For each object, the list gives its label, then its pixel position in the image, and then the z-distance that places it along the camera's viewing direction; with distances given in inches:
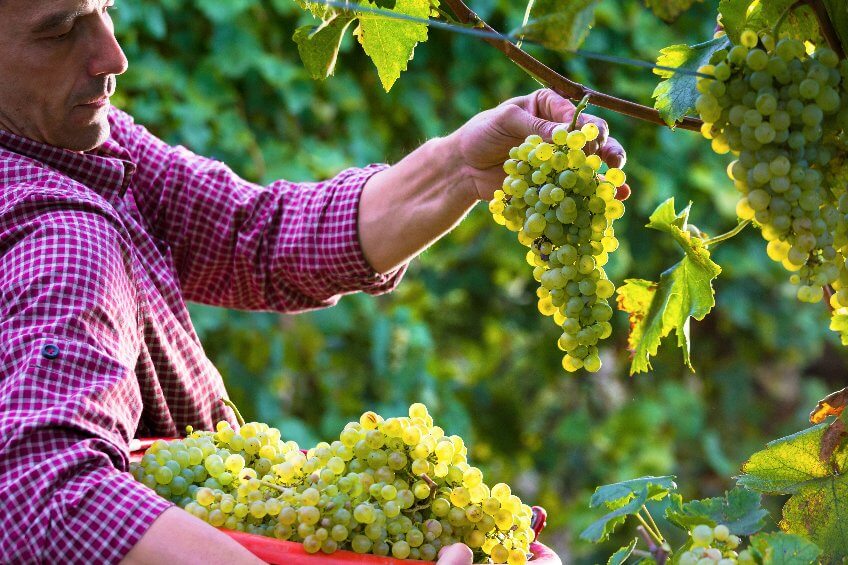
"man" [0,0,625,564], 82.6
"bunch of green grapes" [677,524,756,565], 78.4
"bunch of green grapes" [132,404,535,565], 82.8
